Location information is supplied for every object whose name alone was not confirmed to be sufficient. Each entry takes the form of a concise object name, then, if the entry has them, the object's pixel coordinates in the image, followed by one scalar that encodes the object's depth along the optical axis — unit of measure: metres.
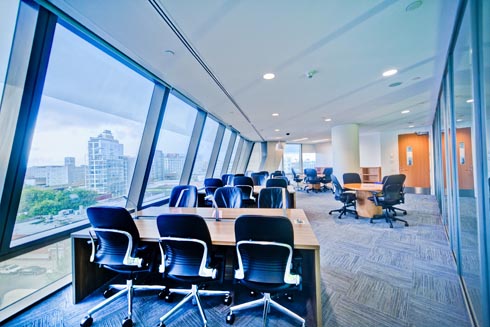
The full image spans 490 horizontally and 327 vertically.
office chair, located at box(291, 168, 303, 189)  10.71
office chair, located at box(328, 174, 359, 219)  5.02
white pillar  6.95
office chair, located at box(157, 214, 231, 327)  1.64
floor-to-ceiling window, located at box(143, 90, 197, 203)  3.95
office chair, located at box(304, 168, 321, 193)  9.38
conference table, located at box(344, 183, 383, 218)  4.83
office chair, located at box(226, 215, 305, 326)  1.51
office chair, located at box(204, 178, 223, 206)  4.87
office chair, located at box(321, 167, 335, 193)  9.53
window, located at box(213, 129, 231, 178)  7.58
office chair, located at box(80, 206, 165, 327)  1.81
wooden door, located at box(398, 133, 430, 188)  8.18
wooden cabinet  9.40
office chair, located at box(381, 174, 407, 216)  4.33
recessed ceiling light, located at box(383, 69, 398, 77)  3.11
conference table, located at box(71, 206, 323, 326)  1.65
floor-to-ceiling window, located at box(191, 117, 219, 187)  5.75
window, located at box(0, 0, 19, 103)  1.68
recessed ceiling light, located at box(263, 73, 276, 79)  3.14
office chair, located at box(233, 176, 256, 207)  4.67
